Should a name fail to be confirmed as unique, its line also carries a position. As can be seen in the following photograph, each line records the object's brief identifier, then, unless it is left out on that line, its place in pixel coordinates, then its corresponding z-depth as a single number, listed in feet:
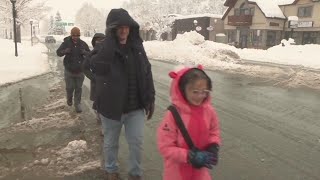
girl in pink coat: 9.19
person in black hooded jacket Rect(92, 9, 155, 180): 13.41
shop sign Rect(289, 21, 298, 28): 132.39
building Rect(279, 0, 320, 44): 134.09
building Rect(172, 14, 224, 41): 186.39
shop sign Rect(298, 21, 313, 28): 133.92
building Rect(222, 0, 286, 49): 147.43
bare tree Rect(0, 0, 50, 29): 122.62
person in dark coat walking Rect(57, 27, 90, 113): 26.30
